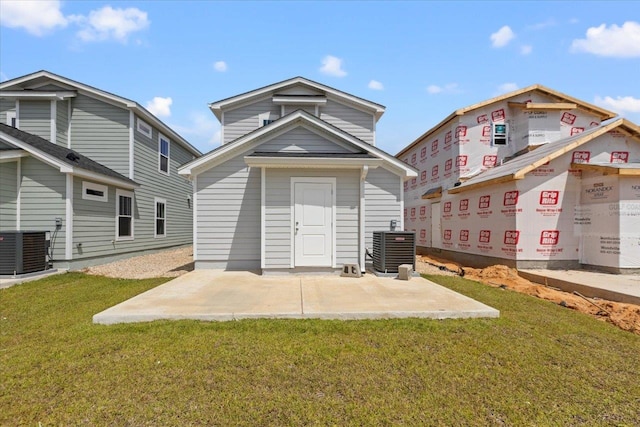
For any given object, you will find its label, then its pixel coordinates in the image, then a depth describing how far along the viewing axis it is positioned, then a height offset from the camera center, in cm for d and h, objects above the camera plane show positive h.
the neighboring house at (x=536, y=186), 891 +122
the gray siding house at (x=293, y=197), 785 +67
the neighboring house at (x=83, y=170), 930 +180
